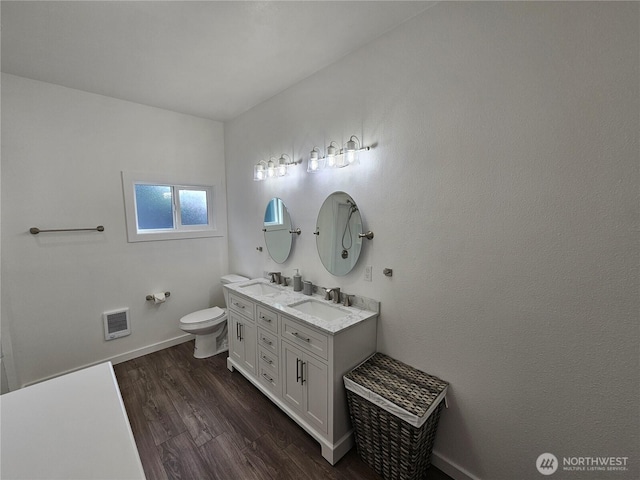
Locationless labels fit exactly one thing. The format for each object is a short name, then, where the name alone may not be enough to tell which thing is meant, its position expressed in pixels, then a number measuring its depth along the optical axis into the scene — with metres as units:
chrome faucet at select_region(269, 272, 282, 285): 2.62
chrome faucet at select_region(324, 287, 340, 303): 2.03
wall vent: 2.59
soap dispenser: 2.36
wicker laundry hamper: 1.32
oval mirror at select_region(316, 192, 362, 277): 1.93
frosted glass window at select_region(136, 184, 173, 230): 2.85
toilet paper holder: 2.82
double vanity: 1.59
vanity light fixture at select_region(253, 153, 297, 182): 2.41
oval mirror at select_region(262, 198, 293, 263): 2.54
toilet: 2.66
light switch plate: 1.86
